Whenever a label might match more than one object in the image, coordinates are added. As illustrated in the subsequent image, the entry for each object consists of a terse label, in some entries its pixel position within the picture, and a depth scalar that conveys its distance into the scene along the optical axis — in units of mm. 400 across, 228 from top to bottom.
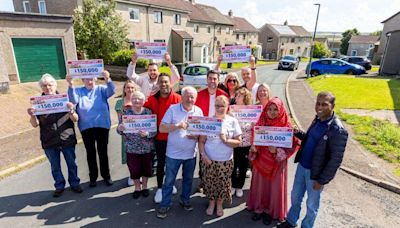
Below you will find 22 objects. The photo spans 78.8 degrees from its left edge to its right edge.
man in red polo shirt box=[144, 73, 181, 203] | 4020
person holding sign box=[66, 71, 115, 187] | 4363
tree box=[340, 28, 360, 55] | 64012
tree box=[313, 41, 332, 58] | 55469
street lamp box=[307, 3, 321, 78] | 20891
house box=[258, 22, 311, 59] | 54312
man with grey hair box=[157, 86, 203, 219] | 3646
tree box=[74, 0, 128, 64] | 16094
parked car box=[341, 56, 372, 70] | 25281
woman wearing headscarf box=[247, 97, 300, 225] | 3613
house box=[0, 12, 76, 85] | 12453
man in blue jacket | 3074
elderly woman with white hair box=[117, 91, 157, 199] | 4035
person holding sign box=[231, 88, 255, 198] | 4270
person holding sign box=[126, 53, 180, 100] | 4793
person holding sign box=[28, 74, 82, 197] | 4070
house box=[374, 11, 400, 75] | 20250
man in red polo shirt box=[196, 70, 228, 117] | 4312
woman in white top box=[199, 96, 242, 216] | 3635
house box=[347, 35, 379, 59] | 57000
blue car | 21188
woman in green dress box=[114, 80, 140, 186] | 4312
